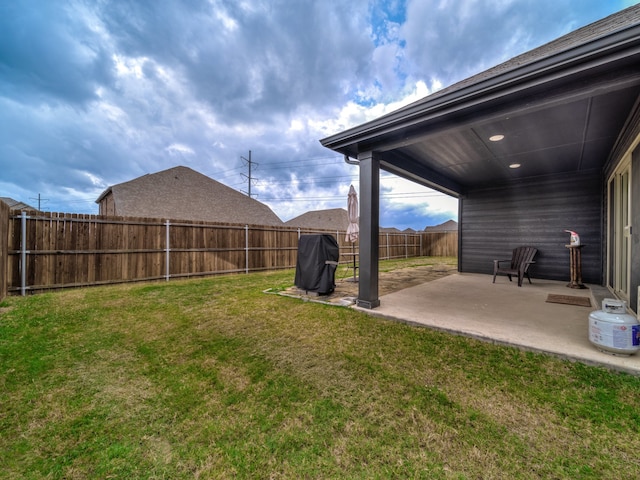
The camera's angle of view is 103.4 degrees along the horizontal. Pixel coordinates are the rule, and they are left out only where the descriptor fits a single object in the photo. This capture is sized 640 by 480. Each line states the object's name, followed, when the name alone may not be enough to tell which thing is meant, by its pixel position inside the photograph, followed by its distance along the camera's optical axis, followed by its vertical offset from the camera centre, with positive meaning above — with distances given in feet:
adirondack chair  17.87 -1.46
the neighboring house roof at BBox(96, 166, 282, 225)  50.62 +9.49
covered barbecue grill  14.94 -1.35
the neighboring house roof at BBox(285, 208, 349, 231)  90.53 +8.34
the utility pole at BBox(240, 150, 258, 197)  84.28 +21.46
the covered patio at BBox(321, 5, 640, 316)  7.34 +4.67
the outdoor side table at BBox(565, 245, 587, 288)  17.34 -1.75
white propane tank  6.71 -2.38
